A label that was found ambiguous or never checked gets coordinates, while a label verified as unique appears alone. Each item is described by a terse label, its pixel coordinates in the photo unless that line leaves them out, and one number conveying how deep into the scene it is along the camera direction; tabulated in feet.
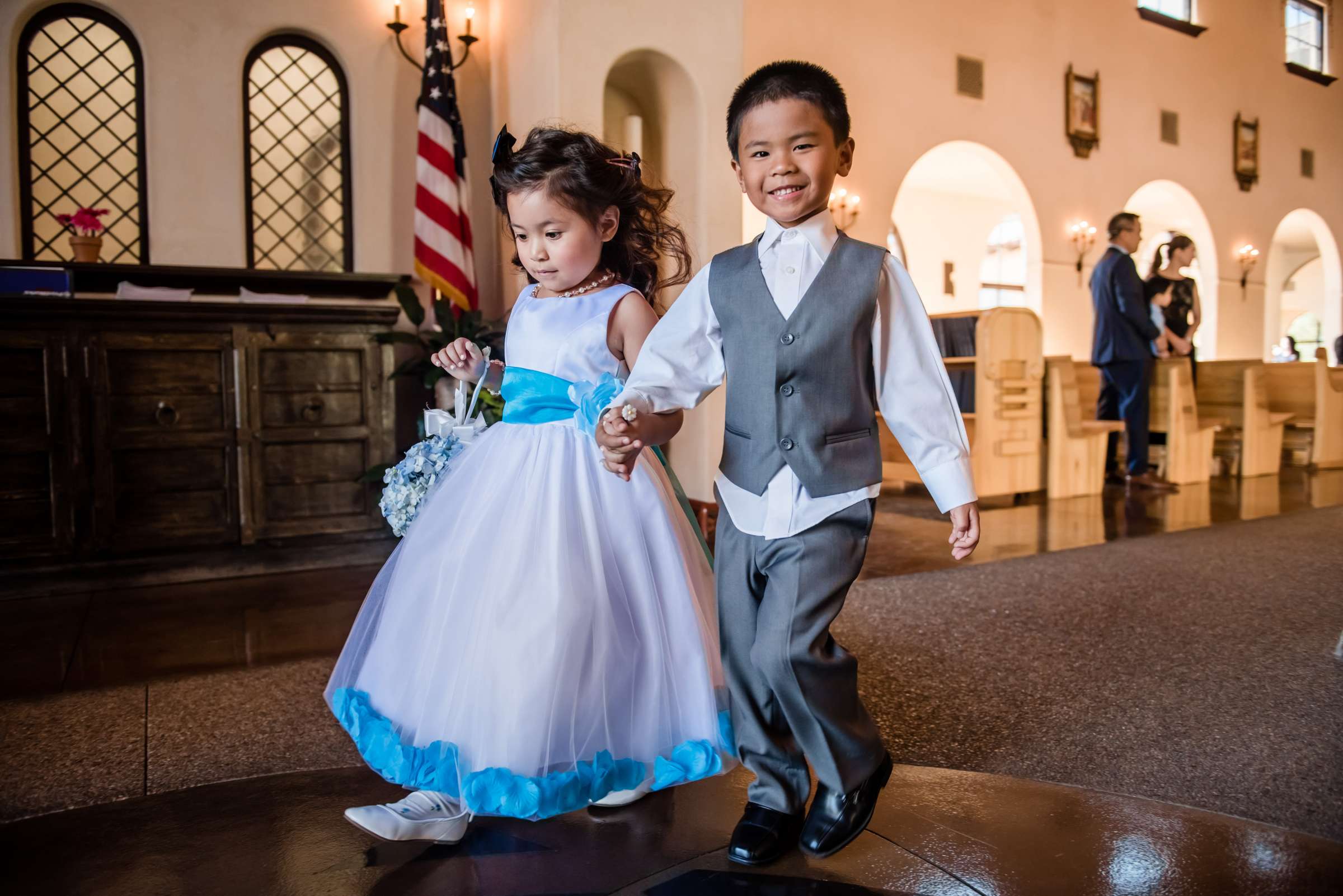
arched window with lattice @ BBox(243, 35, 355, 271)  15.93
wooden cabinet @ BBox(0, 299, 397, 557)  11.58
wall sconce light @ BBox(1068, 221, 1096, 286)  28.40
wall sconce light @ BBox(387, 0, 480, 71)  15.70
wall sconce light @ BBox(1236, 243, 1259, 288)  33.68
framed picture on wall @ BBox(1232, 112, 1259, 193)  33.30
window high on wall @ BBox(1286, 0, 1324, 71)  36.91
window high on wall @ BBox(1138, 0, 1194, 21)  31.53
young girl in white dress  4.59
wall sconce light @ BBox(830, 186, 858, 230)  23.17
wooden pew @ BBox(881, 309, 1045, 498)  17.83
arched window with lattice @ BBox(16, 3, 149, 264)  14.55
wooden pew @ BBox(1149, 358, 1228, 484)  20.45
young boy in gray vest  4.43
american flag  15.62
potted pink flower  13.34
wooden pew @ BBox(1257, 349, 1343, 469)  24.76
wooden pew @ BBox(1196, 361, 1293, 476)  22.63
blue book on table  11.92
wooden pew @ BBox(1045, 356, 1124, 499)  18.65
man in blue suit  19.43
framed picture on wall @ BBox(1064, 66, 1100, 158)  27.91
